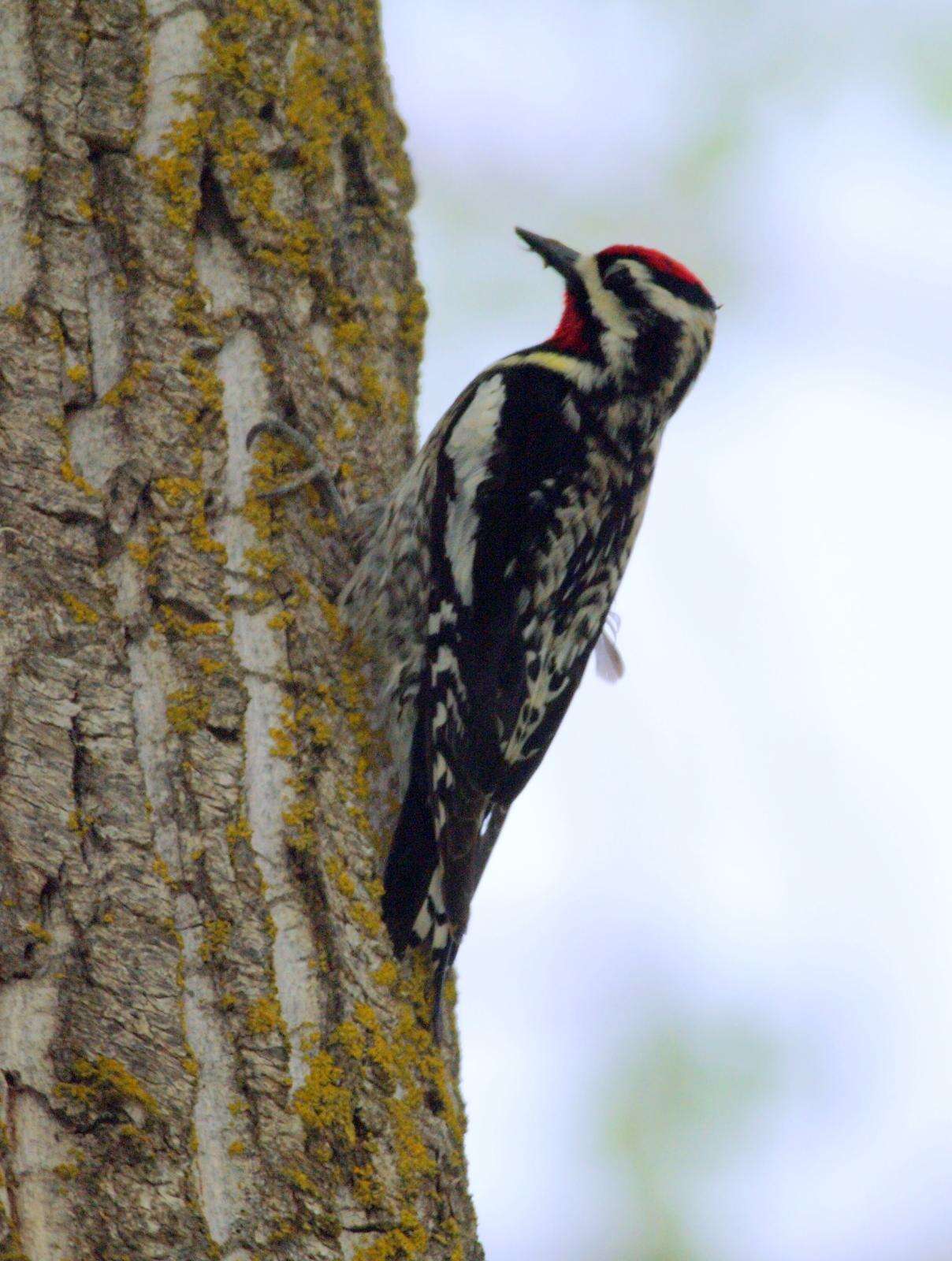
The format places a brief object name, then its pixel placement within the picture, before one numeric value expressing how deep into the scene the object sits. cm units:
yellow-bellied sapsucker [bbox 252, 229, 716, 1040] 578
